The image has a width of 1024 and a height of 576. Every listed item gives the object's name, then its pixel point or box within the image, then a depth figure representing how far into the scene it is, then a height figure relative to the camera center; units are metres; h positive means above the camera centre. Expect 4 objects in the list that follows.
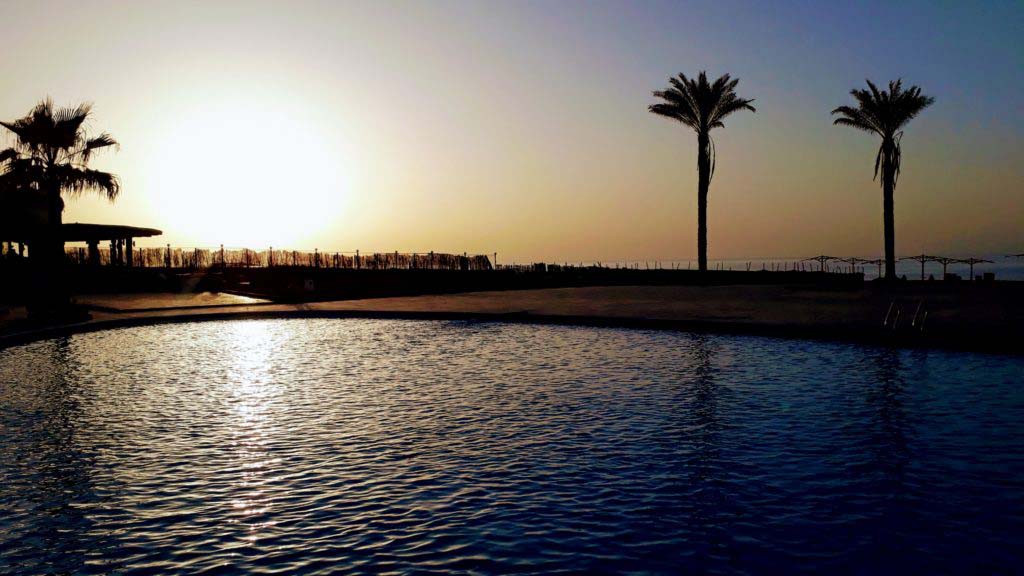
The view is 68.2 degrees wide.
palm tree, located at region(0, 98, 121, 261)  25.12 +4.06
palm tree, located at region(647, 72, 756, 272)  39.50 +8.84
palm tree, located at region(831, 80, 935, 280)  39.38 +8.26
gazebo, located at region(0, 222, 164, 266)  38.16 +2.24
